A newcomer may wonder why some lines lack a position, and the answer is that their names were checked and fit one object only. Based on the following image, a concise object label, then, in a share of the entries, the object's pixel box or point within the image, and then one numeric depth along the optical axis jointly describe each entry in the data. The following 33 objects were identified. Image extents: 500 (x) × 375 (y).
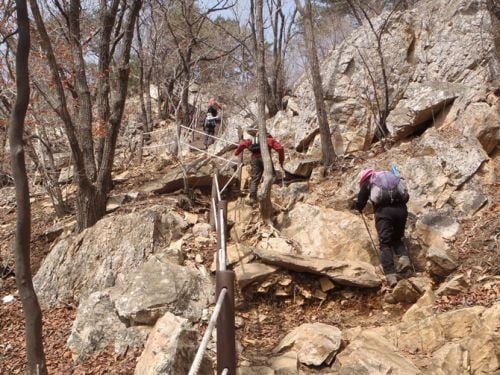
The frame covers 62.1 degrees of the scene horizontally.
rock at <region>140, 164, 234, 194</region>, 9.13
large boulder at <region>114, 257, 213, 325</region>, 5.07
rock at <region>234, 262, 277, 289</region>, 5.76
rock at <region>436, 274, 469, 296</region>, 4.89
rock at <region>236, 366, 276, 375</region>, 4.14
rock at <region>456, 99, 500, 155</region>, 8.35
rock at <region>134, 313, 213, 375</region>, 3.55
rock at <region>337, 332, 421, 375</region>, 3.55
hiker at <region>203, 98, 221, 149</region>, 14.65
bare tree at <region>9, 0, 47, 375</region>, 3.41
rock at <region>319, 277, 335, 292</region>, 5.78
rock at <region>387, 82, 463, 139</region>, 9.56
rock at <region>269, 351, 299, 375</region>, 4.06
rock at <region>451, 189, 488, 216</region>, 7.39
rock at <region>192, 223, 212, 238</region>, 7.37
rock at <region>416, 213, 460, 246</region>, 6.64
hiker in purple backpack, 5.89
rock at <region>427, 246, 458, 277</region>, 5.65
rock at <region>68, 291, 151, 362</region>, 5.03
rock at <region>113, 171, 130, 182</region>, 10.57
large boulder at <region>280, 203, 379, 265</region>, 6.59
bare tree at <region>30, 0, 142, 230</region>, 7.59
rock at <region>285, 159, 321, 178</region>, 10.24
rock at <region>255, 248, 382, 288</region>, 5.67
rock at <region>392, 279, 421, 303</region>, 5.27
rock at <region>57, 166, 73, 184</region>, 11.05
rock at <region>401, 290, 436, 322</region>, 4.56
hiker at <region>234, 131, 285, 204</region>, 8.50
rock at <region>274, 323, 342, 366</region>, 4.04
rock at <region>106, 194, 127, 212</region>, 8.47
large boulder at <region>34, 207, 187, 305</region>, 6.80
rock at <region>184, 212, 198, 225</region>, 7.77
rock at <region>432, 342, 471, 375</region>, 3.52
